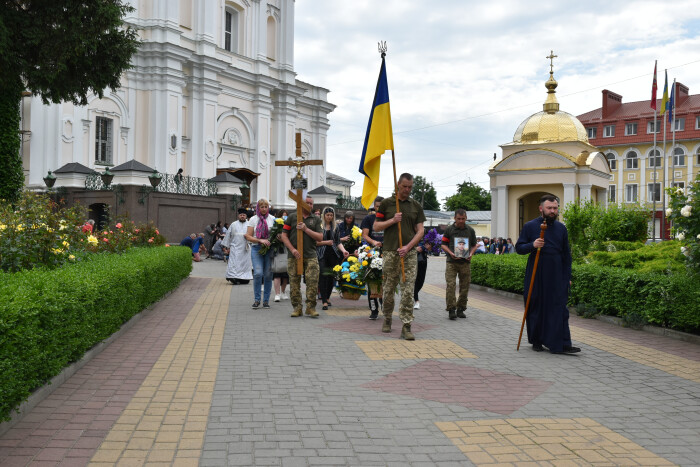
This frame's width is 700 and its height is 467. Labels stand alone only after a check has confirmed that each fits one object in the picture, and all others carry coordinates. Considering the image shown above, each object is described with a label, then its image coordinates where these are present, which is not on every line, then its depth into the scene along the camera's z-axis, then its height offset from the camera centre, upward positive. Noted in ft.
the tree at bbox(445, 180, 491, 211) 307.99 +18.84
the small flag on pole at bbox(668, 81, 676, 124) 121.49 +25.84
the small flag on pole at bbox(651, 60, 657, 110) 104.99 +24.93
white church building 100.63 +23.90
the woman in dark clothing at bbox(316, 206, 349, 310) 39.96 -1.30
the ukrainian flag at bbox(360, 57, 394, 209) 31.53 +4.76
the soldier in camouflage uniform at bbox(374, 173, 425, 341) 28.55 -0.34
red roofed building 195.62 +30.82
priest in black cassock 25.89 -1.90
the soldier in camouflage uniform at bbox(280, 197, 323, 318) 35.86 -1.58
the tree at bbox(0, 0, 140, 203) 57.06 +16.68
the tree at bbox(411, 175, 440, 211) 348.34 +23.25
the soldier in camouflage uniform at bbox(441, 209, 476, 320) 37.09 -1.08
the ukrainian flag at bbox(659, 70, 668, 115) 106.89 +25.17
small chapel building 88.17 +9.61
